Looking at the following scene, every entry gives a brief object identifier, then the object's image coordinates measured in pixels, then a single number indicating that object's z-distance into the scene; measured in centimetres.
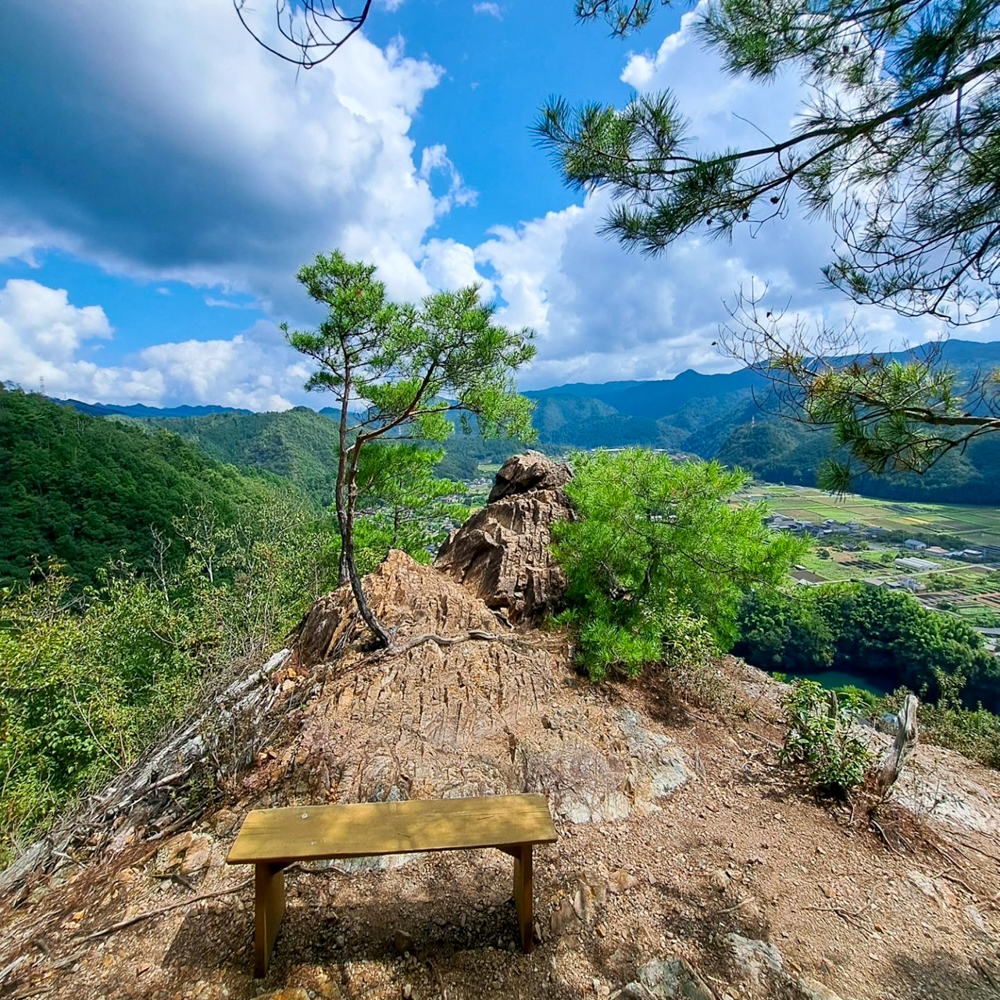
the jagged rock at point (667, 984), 221
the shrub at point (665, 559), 493
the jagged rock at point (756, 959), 230
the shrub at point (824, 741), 358
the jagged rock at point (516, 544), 604
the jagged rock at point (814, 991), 221
